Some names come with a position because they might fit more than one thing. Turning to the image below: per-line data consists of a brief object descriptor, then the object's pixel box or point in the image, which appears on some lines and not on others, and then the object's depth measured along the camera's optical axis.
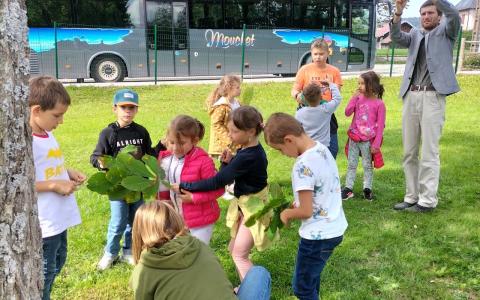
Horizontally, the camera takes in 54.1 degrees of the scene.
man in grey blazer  4.59
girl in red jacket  3.07
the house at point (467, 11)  70.35
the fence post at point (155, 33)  16.06
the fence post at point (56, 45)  14.99
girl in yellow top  4.88
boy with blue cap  3.45
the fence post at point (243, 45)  17.38
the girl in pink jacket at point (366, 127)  5.11
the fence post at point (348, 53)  18.71
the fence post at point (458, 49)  18.24
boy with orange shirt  5.02
